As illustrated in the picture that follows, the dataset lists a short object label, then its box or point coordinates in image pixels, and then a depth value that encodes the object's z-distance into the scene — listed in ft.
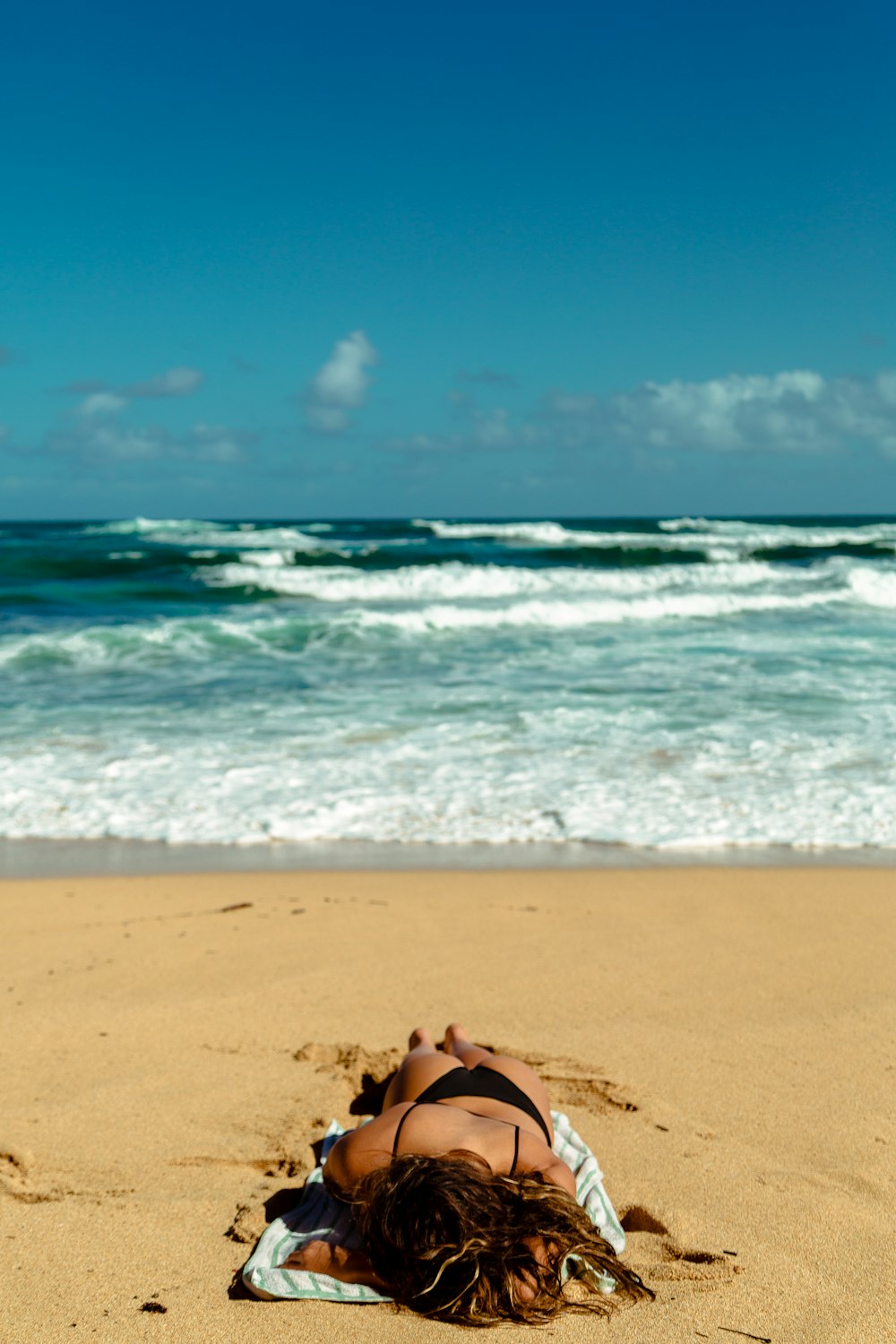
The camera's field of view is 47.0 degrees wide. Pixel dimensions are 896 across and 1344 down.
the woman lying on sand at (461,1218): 7.10
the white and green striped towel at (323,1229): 7.53
